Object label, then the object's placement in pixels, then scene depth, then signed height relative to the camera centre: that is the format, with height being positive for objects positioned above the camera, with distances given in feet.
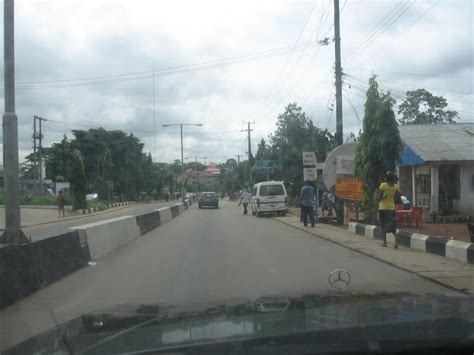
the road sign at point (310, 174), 75.77 +0.92
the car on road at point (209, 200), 149.52 -4.96
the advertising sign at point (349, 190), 67.26 -1.19
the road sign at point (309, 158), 75.15 +3.05
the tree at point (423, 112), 154.30 +20.04
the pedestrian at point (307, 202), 67.05 -2.64
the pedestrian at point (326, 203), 85.79 -3.51
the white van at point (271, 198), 100.32 -3.11
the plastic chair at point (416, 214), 62.39 -3.90
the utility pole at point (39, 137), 174.43 +14.79
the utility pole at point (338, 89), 68.85 +11.44
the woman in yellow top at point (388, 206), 42.60 -2.03
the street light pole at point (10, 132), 28.19 +2.69
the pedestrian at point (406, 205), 65.10 -3.00
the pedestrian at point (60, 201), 117.33 -3.82
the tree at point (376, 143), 61.11 +4.17
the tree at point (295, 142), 121.08 +8.68
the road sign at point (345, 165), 67.67 +1.89
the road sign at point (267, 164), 128.36 +4.23
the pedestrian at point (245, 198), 113.37 -3.59
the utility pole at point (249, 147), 220.64 +13.87
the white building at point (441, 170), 71.97 +1.24
